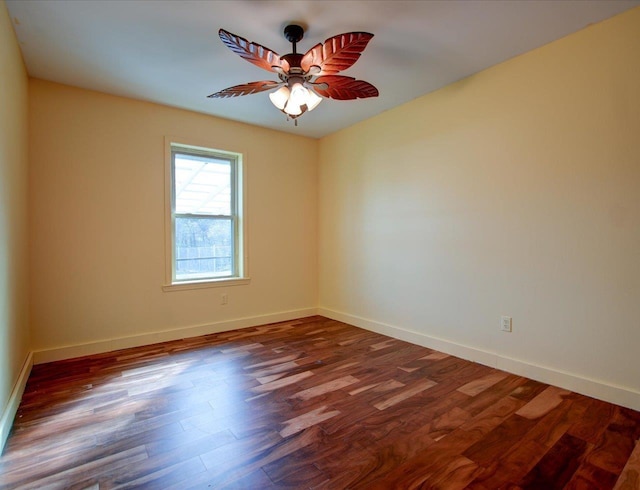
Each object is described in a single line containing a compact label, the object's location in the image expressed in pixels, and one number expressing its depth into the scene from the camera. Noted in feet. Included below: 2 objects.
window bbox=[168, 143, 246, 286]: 12.32
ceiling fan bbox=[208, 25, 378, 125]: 6.25
